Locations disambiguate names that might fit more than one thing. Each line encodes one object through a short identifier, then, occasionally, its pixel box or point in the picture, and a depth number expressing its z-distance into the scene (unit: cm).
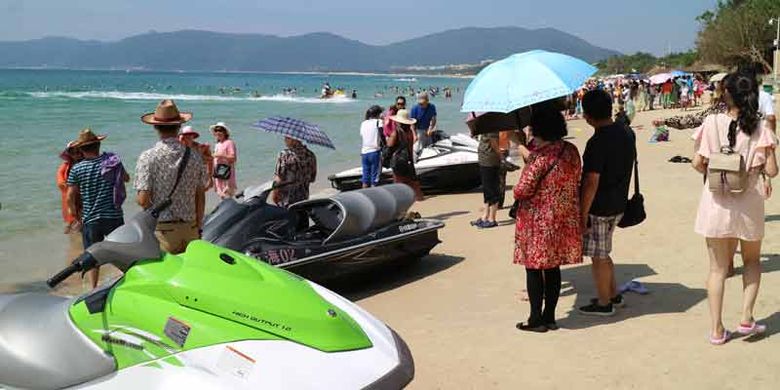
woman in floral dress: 525
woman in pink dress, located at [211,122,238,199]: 995
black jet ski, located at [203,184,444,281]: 623
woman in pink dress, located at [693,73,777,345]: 476
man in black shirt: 545
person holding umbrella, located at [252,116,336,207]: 771
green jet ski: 283
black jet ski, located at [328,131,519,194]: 1340
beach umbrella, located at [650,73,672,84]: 3120
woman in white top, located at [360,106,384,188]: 1129
